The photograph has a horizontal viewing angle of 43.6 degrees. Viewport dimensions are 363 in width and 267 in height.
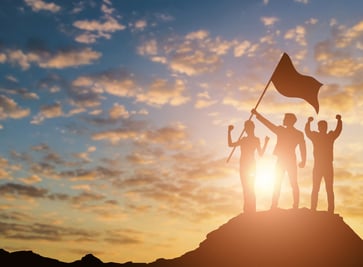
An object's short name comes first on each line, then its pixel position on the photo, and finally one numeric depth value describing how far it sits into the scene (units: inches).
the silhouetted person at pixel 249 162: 678.5
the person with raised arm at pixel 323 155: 663.1
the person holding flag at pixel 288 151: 660.1
